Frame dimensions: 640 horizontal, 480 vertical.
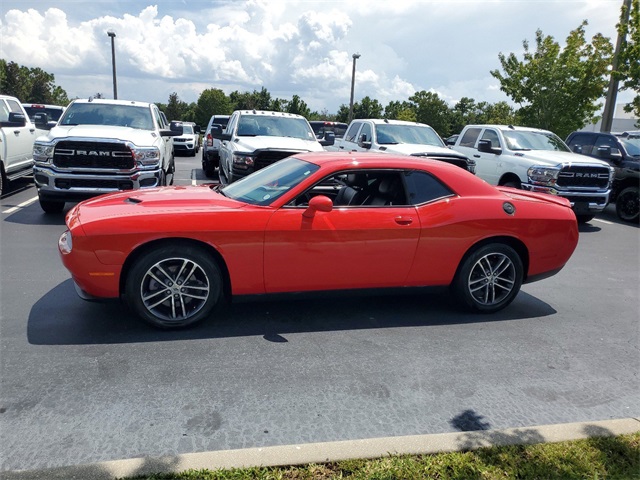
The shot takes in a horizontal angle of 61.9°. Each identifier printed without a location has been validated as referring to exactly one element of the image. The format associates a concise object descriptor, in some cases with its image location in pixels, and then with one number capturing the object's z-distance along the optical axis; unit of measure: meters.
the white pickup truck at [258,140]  10.00
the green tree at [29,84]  48.09
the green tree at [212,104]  65.94
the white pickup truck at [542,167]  10.70
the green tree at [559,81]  22.31
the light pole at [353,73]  35.00
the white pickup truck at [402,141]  10.73
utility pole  17.62
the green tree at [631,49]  17.56
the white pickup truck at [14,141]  10.54
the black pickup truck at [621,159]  12.09
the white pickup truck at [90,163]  8.63
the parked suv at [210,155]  16.64
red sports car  4.40
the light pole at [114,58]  32.09
